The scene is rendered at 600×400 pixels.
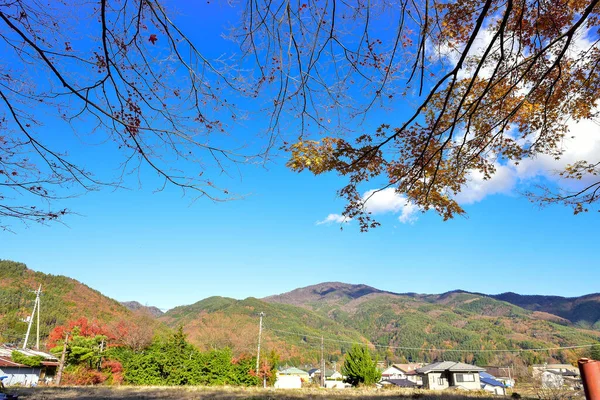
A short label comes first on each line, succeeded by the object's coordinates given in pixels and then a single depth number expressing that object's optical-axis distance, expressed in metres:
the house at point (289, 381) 36.66
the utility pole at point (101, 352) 18.84
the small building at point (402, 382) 34.19
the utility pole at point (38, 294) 24.47
